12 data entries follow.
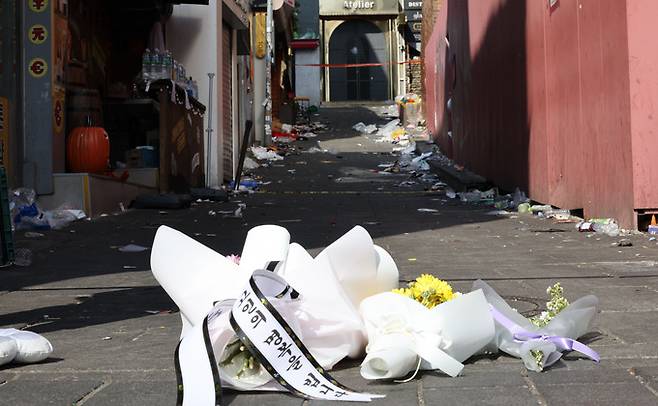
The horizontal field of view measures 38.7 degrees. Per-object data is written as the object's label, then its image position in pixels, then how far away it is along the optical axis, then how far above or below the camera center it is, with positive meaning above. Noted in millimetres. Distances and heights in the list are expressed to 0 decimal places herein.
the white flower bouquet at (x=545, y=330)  3182 -459
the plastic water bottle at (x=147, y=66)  12555 +1987
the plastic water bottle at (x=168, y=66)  12781 +2027
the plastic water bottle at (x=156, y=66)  12594 +1989
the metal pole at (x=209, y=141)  14840 +1154
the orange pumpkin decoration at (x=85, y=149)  10352 +734
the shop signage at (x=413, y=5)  38250 +8327
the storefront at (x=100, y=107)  9680 +1330
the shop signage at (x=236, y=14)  16347 +3569
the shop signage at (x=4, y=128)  9180 +880
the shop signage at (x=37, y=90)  9648 +1310
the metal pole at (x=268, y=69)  23609 +3772
